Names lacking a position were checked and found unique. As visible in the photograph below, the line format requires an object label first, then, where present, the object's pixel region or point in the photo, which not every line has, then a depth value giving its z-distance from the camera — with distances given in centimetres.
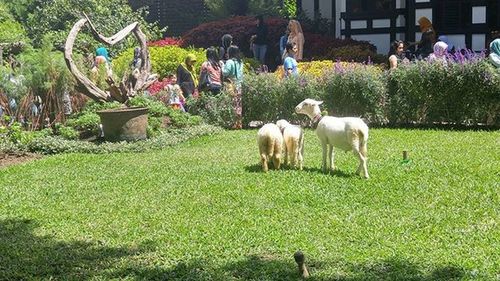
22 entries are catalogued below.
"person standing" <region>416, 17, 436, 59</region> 1728
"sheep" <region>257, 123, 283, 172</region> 867
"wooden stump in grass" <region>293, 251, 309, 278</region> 502
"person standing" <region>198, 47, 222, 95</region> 1465
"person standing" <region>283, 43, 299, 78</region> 1524
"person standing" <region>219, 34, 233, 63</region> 1630
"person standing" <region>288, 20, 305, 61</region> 1989
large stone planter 1226
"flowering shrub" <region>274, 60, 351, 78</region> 1632
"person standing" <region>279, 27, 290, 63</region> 1980
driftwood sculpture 1302
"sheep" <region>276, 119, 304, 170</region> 879
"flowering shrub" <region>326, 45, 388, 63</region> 1933
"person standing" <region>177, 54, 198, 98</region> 1515
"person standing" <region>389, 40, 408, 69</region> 1545
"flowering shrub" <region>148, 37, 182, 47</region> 2384
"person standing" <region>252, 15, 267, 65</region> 2206
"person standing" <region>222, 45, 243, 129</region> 1450
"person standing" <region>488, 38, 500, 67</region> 1313
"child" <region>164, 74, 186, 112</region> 1459
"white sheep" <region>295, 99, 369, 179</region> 817
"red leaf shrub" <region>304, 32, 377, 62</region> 2073
